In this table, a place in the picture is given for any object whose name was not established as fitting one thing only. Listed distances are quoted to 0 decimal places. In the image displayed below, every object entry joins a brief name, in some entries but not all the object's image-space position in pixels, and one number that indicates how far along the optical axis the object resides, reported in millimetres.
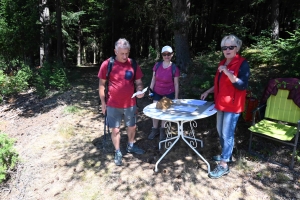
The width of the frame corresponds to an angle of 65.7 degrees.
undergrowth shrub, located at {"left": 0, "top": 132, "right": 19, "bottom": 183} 3692
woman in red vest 3033
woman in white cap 4141
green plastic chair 3561
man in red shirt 3508
